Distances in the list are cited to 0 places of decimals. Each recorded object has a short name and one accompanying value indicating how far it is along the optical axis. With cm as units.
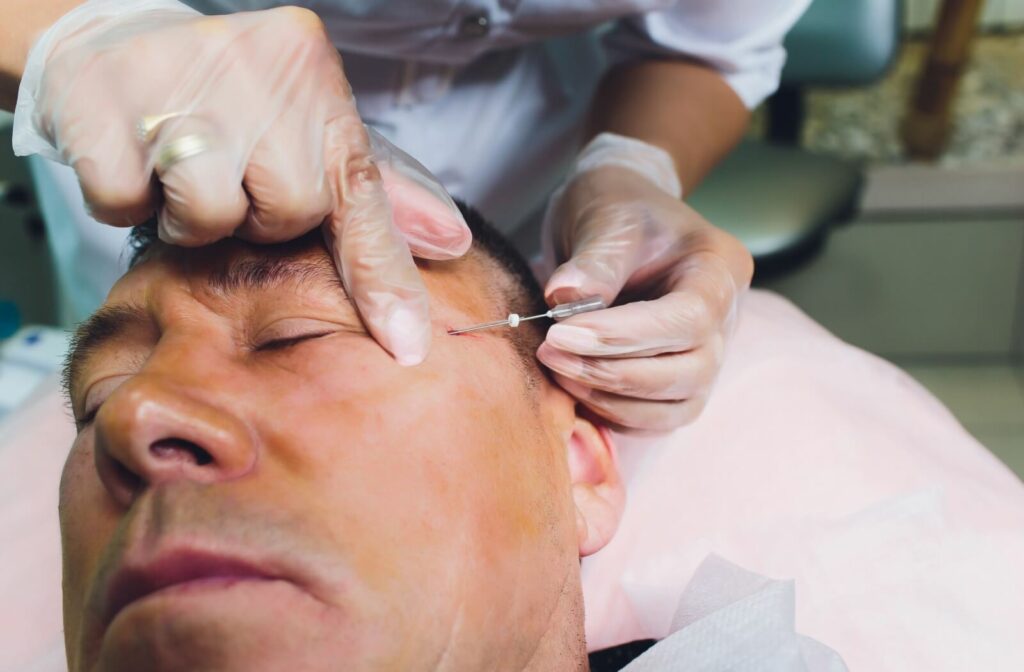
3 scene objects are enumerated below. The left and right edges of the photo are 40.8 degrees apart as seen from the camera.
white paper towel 39
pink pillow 45
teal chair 74
